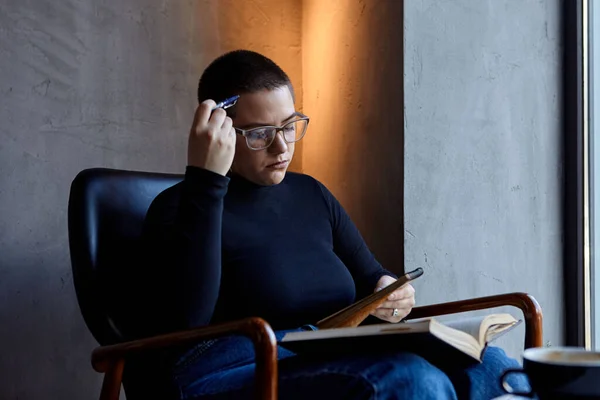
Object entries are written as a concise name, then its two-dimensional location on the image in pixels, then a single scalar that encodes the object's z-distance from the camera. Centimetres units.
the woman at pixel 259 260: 96
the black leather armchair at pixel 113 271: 113
